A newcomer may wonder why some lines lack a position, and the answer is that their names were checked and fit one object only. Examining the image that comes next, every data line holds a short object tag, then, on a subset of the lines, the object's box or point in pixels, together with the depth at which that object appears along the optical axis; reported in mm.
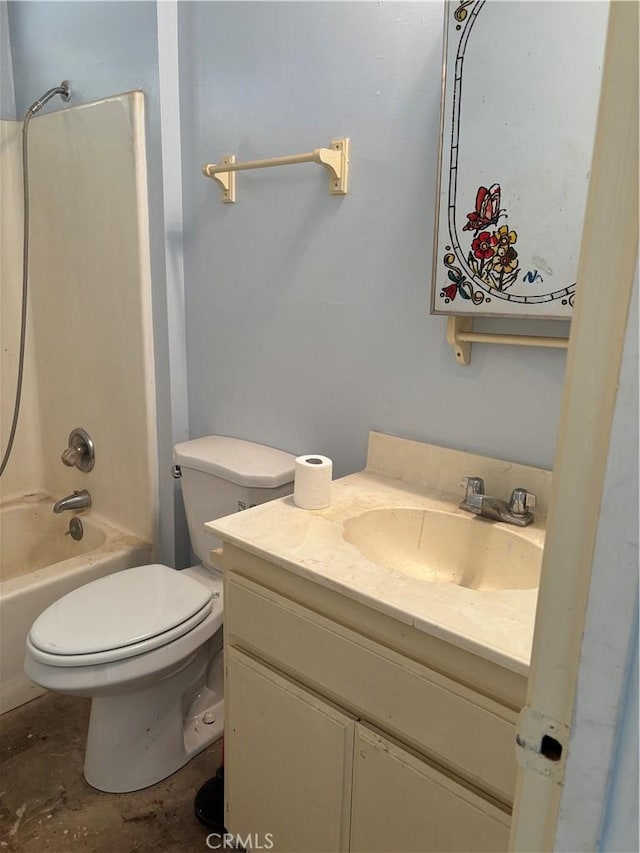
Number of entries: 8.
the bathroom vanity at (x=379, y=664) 893
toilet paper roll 1275
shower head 1979
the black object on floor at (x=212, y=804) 1465
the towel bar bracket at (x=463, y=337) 1283
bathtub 1816
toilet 1384
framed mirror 1074
